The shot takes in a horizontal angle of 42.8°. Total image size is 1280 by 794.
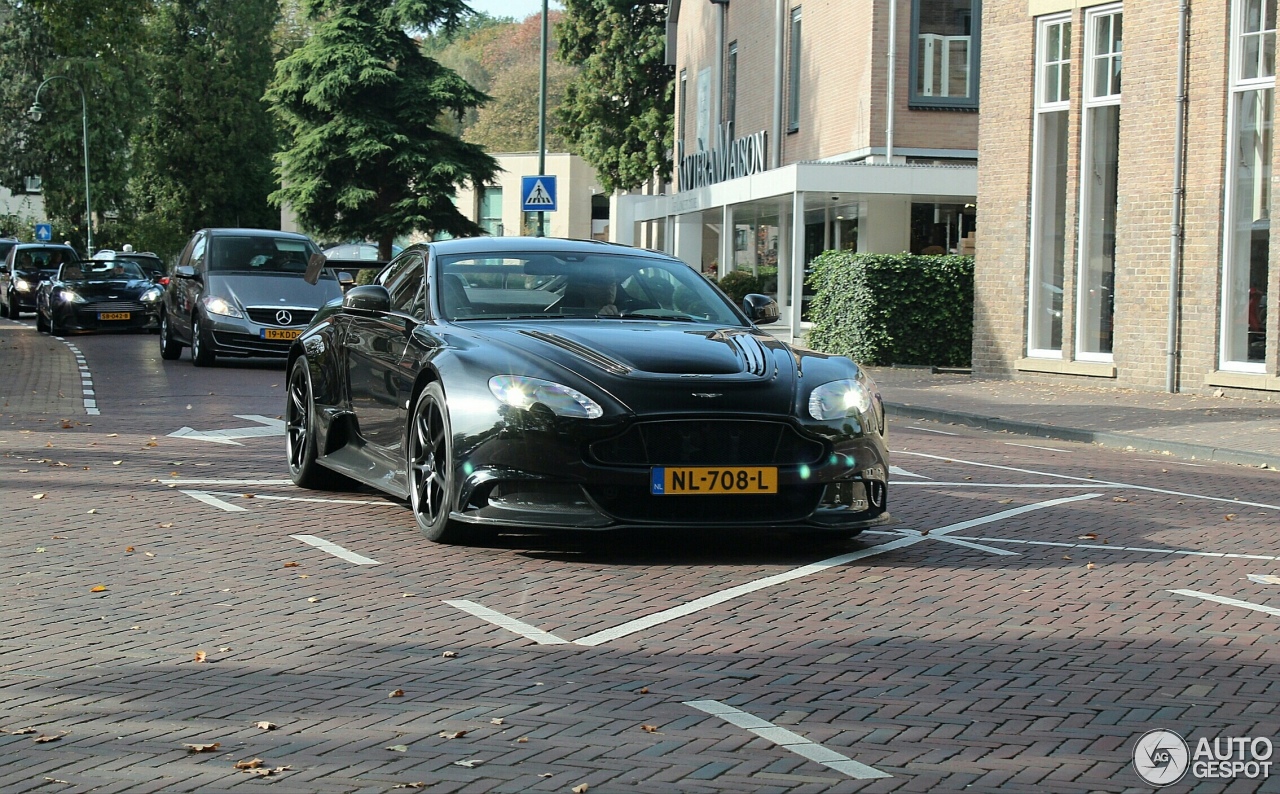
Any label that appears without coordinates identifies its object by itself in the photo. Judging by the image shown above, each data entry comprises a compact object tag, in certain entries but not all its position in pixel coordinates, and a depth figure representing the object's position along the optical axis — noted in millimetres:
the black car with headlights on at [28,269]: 40219
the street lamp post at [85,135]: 63306
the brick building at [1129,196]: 18812
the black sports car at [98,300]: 30859
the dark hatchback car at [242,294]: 21469
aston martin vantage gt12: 7168
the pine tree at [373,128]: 48938
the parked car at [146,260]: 37284
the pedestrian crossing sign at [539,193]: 27734
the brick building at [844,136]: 29609
